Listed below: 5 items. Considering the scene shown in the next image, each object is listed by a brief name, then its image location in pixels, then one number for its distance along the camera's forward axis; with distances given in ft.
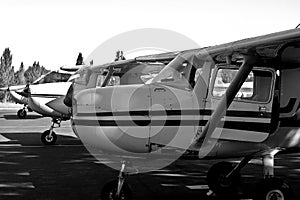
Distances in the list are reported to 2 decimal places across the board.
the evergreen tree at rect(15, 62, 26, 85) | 223.53
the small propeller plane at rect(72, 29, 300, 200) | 17.49
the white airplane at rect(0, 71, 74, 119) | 49.65
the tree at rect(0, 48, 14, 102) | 187.65
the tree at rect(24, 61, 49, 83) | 251.80
